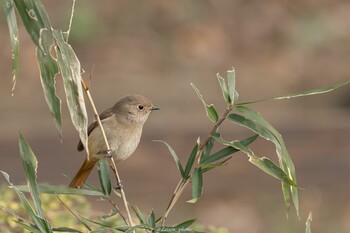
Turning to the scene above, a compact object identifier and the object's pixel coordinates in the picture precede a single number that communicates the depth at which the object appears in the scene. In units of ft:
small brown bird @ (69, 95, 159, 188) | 25.71
